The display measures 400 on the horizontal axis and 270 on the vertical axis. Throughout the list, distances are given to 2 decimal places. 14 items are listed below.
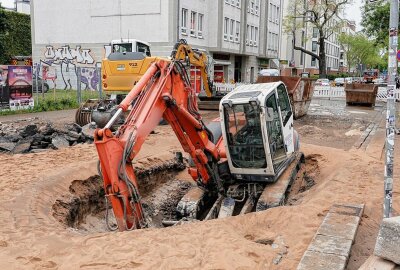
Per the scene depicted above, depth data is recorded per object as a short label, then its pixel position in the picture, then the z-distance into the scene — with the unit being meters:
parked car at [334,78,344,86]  52.42
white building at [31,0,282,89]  31.75
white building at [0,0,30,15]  59.09
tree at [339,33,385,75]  76.00
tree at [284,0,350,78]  46.81
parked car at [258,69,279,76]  38.66
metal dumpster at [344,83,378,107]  28.27
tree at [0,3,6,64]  33.11
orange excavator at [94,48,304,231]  6.26
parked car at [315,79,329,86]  42.00
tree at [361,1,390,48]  29.31
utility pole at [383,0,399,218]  4.89
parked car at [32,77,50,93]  25.30
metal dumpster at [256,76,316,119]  20.40
